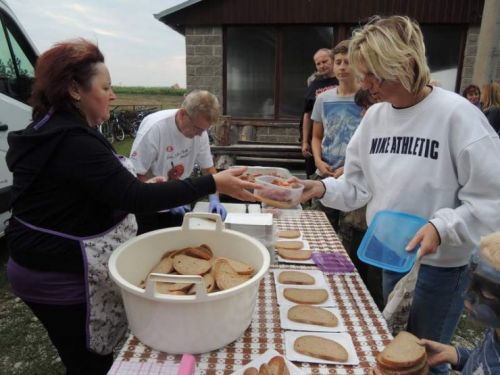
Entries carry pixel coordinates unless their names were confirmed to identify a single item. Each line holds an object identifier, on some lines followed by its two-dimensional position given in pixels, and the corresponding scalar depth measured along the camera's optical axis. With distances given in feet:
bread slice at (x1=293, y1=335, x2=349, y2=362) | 3.61
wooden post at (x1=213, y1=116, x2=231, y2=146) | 17.34
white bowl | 3.12
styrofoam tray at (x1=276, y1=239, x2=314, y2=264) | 5.83
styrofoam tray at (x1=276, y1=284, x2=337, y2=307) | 4.62
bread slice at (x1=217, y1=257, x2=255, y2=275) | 4.04
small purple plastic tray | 5.57
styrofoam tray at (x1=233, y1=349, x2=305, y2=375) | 3.34
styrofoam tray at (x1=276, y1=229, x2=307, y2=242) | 6.64
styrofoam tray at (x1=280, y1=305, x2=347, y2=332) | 4.12
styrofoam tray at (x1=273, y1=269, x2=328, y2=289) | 5.15
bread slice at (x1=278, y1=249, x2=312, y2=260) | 5.90
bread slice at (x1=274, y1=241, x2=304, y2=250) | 6.25
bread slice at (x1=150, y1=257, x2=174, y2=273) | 4.18
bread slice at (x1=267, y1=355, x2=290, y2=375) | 3.30
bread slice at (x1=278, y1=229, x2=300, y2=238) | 6.76
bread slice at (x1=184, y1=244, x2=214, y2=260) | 4.38
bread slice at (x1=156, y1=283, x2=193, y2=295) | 3.56
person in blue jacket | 2.56
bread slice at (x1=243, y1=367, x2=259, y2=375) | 3.28
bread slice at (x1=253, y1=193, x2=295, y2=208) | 5.30
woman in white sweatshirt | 4.03
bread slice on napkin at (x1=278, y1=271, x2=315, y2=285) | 5.13
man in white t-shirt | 7.50
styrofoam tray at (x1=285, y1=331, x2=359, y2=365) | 3.60
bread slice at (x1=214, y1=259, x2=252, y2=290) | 3.74
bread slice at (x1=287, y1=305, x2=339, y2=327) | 4.20
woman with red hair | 3.84
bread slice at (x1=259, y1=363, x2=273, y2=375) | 3.27
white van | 11.22
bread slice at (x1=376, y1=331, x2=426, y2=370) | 3.21
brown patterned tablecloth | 3.43
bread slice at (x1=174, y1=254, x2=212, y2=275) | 4.05
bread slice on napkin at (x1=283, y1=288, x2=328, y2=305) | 4.62
